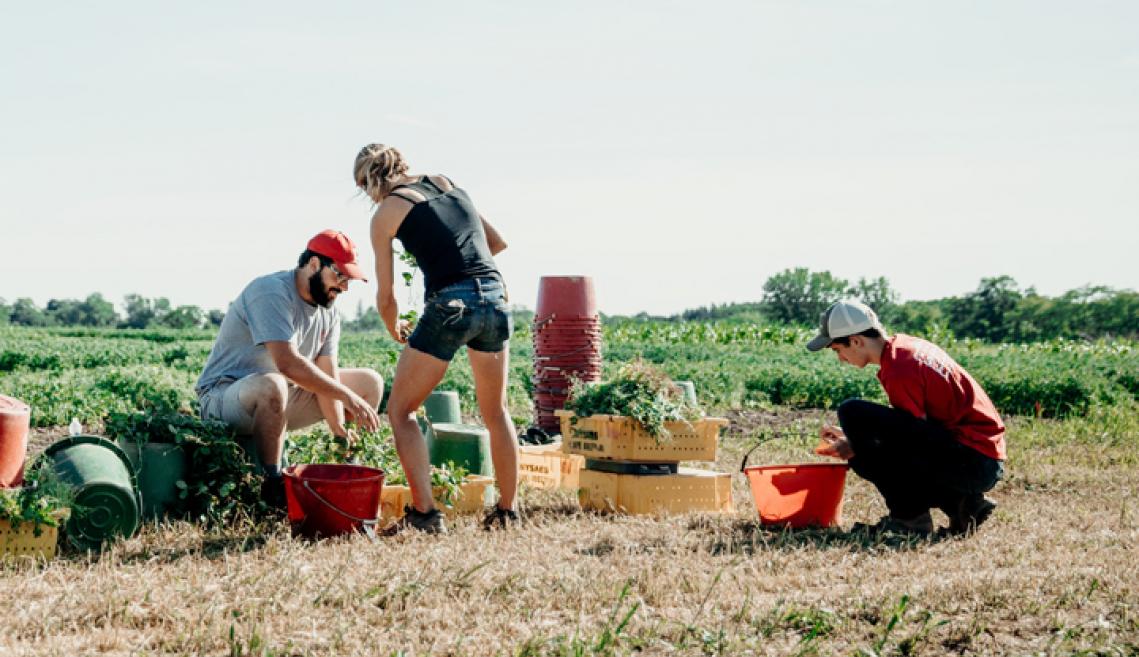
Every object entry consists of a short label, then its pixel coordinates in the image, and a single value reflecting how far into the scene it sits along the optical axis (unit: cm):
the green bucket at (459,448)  638
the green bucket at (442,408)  745
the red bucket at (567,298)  845
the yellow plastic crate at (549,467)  713
